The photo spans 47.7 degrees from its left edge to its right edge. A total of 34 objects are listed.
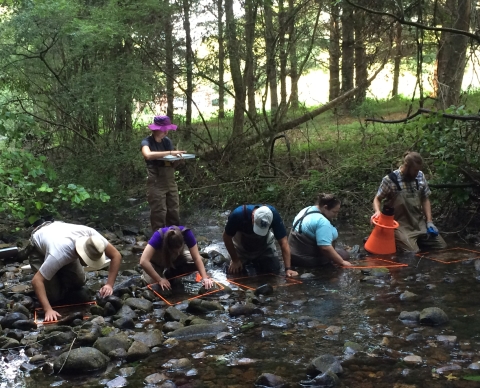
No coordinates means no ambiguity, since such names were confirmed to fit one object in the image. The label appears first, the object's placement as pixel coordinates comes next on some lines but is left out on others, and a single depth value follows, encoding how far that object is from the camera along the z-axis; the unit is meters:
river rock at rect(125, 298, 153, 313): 4.91
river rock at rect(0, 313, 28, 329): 4.53
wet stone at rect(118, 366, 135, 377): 3.58
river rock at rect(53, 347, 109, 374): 3.63
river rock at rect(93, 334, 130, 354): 3.90
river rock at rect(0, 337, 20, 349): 4.04
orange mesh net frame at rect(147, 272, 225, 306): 5.24
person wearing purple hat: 6.70
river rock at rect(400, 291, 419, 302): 4.86
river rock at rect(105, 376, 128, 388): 3.43
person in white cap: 5.43
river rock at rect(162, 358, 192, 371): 3.66
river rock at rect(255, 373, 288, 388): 3.32
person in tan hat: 4.65
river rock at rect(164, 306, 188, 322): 4.61
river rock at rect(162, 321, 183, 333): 4.38
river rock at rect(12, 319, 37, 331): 4.46
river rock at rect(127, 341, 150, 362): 3.82
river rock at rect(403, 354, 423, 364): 3.57
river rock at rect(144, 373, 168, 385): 3.44
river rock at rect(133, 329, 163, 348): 4.05
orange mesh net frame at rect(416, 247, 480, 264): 6.15
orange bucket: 6.38
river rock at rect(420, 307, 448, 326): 4.23
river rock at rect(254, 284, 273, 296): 5.25
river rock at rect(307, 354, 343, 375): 3.44
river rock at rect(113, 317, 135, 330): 4.46
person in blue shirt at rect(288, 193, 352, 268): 5.68
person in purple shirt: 5.25
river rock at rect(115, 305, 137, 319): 4.64
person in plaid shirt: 6.50
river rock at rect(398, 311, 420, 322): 4.33
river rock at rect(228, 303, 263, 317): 4.67
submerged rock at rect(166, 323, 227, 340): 4.23
